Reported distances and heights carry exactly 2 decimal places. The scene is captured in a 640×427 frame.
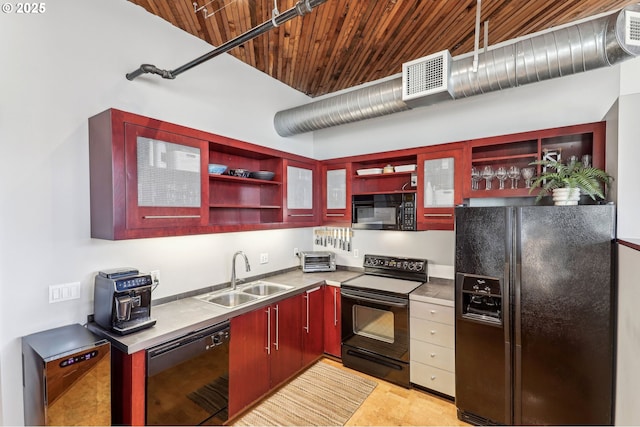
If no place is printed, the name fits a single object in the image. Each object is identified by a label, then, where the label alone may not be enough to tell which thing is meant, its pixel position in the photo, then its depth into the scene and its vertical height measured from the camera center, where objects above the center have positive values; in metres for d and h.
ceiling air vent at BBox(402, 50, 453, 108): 2.14 +1.00
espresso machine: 1.81 -0.58
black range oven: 2.72 -1.11
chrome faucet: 2.83 -0.59
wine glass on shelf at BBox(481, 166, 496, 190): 2.62 +0.32
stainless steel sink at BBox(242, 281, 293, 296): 3.00 -0.82
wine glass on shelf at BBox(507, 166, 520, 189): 2.51 +0.31
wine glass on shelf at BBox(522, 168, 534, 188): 2.48 +0.30
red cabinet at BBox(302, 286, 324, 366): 2.98 -1.24
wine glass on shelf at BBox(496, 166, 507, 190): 2.55 +0.31
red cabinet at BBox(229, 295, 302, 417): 2.28 -1.23
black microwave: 2.96 -0.01
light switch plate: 1.84 -0.53
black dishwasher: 1.78 -1.13
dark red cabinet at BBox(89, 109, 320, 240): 1.86 +0.25
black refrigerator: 1.93 -0.76
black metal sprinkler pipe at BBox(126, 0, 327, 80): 1.35 +0.95
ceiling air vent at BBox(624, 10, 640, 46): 1.63 +1.03
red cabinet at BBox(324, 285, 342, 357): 3.13 -1.23
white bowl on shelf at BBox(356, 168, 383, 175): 3.25 +0.44
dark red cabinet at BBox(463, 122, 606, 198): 2.22 +0.49
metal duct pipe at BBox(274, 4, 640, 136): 1.80 +1.04
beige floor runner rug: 2.33 -1.68
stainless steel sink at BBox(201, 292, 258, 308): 2.69 -0.85
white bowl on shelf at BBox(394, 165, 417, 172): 3.03 +0.44
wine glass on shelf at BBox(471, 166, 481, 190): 2.68 +0.30
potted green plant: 2.00 +0.19
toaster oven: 3.55 -0.64
